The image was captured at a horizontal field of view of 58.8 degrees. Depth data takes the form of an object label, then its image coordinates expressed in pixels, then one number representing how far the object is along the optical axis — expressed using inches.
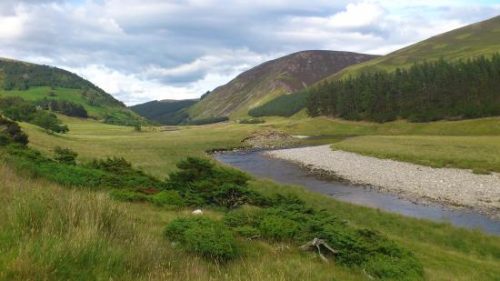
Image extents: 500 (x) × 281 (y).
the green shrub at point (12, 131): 1396.4
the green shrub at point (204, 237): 376.8
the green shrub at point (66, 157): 1142.3
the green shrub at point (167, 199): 753.4
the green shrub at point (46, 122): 3880.4
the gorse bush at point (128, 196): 720.7
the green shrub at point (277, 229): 522.7
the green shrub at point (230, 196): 870.4
